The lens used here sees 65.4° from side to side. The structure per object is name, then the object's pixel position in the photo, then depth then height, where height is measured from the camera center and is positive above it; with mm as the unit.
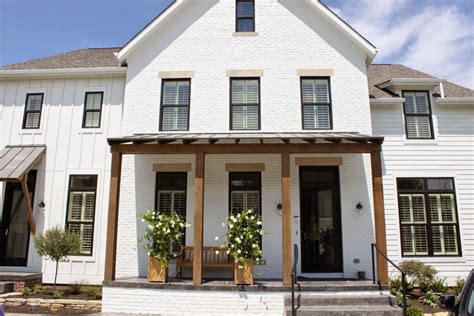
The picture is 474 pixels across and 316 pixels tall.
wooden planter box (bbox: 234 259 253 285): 8820 -772
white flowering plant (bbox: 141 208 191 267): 9070 +113
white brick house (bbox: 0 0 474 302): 10641 +3172
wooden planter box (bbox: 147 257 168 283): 9016 -762
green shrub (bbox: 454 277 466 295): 10328 -1171
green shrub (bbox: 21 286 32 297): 9782 -1393
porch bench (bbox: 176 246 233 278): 9859 -479
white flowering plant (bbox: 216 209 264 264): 8891 +74
